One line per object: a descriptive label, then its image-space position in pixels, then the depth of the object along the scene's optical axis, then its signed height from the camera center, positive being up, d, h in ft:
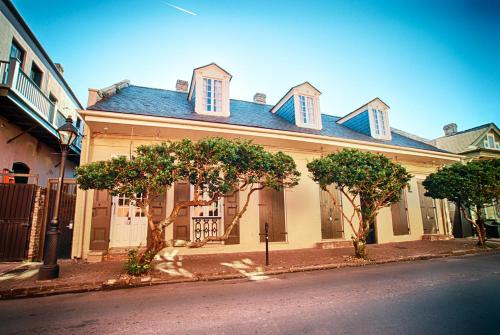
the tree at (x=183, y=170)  17.46 +3.44
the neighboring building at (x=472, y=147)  44.16 +13.50
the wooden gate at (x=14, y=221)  22.45 -0.49
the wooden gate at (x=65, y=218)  24.67 -0.31
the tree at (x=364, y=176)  24.61 +3.65
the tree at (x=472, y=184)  31.48 +3.43
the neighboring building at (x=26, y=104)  23.76 +12.05
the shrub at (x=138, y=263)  17.90 -3.79
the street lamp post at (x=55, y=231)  16.97 -1.19
